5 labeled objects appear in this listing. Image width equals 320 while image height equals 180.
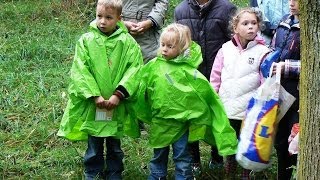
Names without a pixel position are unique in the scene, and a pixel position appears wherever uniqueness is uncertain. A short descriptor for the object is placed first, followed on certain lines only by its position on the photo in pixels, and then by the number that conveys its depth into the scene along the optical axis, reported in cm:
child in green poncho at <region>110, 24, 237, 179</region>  446
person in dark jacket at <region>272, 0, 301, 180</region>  431
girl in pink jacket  459
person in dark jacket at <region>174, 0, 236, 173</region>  495
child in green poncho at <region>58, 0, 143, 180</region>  451
